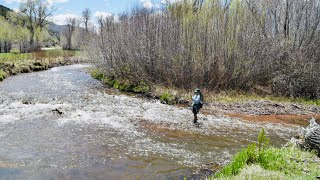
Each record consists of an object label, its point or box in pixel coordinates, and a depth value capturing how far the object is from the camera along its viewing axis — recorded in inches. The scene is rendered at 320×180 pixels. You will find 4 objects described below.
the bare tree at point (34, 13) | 3329.2
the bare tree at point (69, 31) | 3730.3
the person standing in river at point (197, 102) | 586.2
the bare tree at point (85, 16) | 4397.1
